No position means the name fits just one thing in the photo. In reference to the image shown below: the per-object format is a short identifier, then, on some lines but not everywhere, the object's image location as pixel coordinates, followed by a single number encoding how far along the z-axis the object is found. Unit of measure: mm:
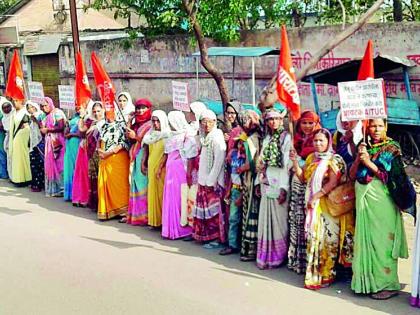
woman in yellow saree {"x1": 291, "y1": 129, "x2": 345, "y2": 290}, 5051
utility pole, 13088
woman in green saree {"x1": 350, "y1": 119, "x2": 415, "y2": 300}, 4781
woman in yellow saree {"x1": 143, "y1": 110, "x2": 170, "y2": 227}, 7086
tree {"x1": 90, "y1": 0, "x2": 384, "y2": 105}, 10695
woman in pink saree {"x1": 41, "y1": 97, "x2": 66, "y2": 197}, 9159
